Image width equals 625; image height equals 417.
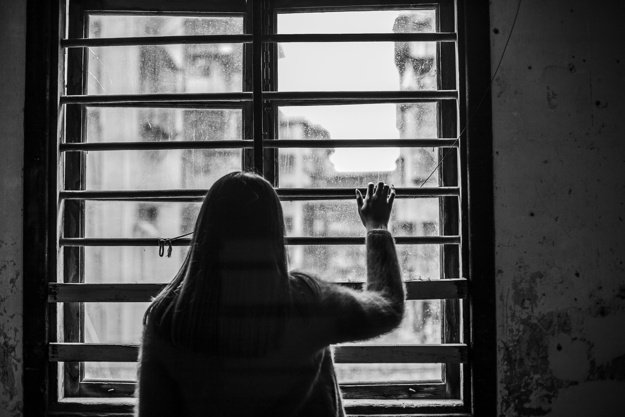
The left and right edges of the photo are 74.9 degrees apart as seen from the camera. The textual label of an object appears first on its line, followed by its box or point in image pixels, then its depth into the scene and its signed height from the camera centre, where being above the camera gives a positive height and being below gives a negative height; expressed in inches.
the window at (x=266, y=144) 69.6 +13.8
